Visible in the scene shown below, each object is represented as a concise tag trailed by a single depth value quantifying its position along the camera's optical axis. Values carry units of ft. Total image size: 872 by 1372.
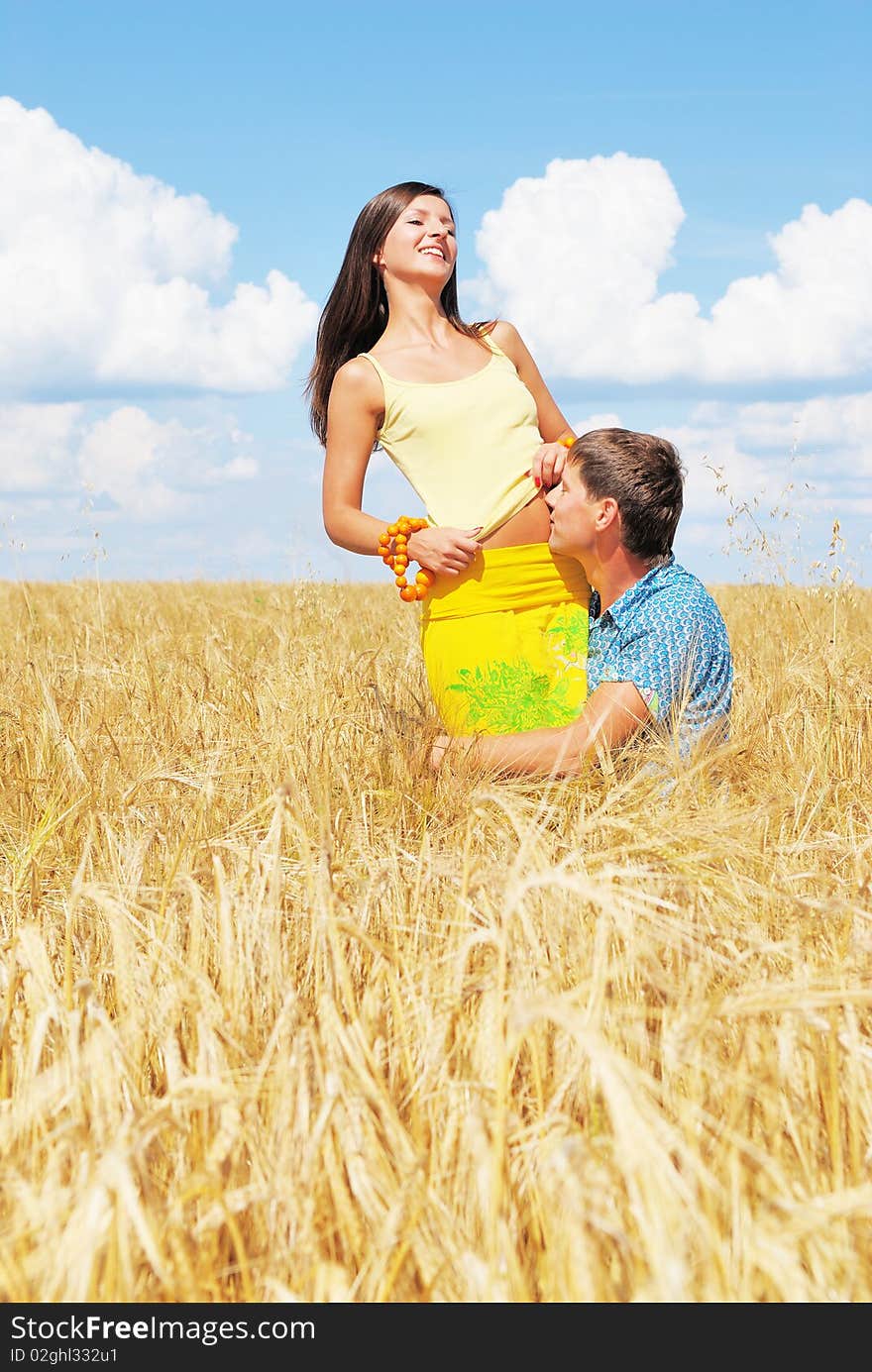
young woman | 9.11
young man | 8.30
